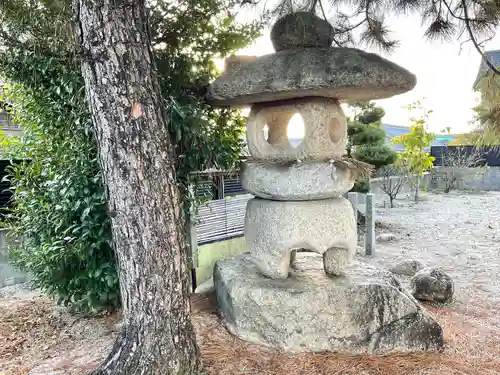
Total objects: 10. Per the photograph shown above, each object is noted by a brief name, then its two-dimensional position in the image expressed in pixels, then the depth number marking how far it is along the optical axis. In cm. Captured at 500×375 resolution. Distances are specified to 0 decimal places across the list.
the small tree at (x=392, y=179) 1105
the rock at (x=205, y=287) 408
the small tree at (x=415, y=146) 1102
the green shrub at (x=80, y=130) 318
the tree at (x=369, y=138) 793
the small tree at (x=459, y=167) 1406
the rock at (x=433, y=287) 405
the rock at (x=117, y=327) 332
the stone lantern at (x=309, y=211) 276
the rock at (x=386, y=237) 722
